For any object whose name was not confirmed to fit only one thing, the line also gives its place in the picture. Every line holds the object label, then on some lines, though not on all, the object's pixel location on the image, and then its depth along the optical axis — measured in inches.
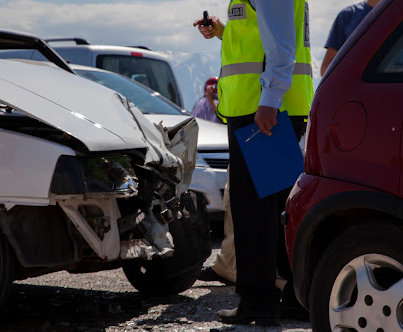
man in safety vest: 228.6
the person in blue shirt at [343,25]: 305.2
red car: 162.4
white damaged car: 223.1
